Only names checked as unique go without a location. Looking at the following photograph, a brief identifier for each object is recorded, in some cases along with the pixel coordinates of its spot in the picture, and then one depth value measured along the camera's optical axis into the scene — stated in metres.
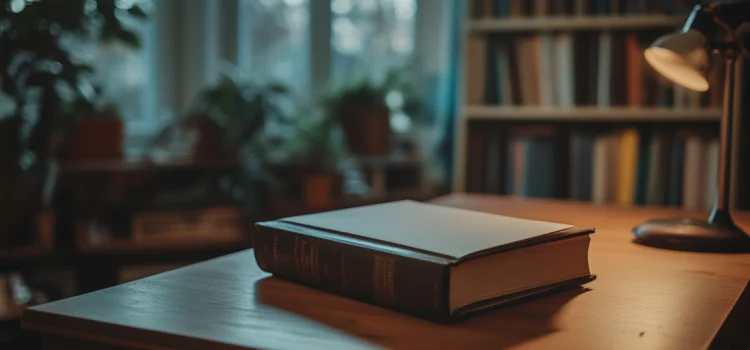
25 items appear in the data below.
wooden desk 0.66
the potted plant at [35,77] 2.05
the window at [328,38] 3.04
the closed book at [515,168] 2.64
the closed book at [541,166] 2.61
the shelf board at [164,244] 2.46
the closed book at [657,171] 2.53
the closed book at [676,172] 2.51
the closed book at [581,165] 2.58
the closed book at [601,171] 2.57
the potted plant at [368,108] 2.81
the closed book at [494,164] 2.68
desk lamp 1.07
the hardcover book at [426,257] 0.71
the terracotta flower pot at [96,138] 2.52
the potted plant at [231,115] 2.57
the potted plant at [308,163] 2.69
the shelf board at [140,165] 2.46
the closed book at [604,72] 2.58
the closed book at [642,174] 2.56
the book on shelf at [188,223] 2.49
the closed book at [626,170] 2.56
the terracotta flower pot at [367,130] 2.80
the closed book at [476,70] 2.70
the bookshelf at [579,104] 2.53
